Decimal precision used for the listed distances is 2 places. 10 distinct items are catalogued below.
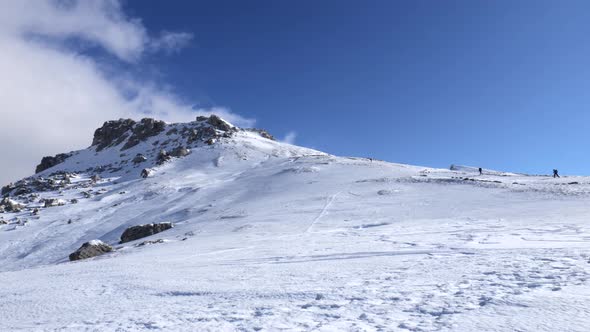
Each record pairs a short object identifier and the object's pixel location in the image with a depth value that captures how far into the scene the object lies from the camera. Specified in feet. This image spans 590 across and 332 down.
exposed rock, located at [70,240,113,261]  65.31
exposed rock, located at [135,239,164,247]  69.56
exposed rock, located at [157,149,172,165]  207.31
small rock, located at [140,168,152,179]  182.70
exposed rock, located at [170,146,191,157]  215.72
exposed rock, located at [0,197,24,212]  143.33
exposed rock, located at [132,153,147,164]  219.24
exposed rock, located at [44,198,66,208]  143.00
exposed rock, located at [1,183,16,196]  208.56
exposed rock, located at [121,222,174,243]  84.58
